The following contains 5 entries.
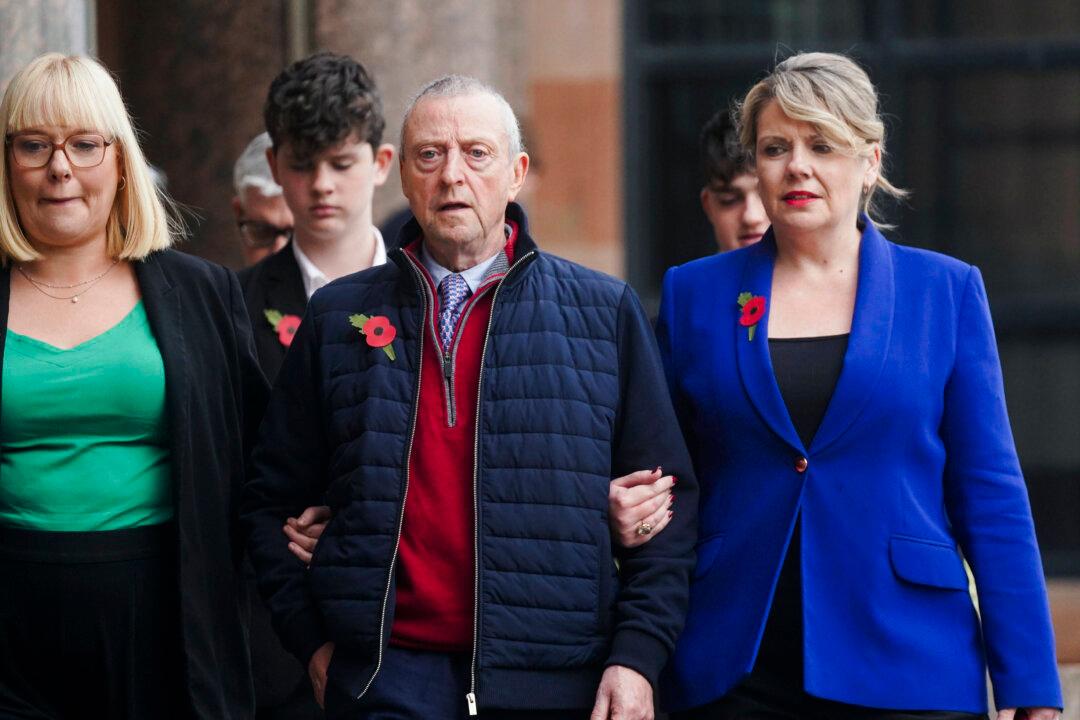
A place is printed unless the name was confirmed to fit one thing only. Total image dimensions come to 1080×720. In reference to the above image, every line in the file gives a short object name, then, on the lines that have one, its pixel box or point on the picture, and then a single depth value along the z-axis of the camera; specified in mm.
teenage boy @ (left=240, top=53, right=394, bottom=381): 10141
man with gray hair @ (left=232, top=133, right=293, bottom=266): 11648
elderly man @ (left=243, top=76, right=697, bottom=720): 7703
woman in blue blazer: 7910
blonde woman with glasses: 8039
